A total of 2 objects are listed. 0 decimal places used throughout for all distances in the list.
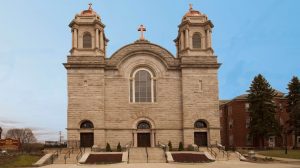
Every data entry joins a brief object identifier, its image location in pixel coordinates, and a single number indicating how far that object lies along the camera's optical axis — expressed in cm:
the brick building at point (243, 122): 4812
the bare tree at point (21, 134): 9239
